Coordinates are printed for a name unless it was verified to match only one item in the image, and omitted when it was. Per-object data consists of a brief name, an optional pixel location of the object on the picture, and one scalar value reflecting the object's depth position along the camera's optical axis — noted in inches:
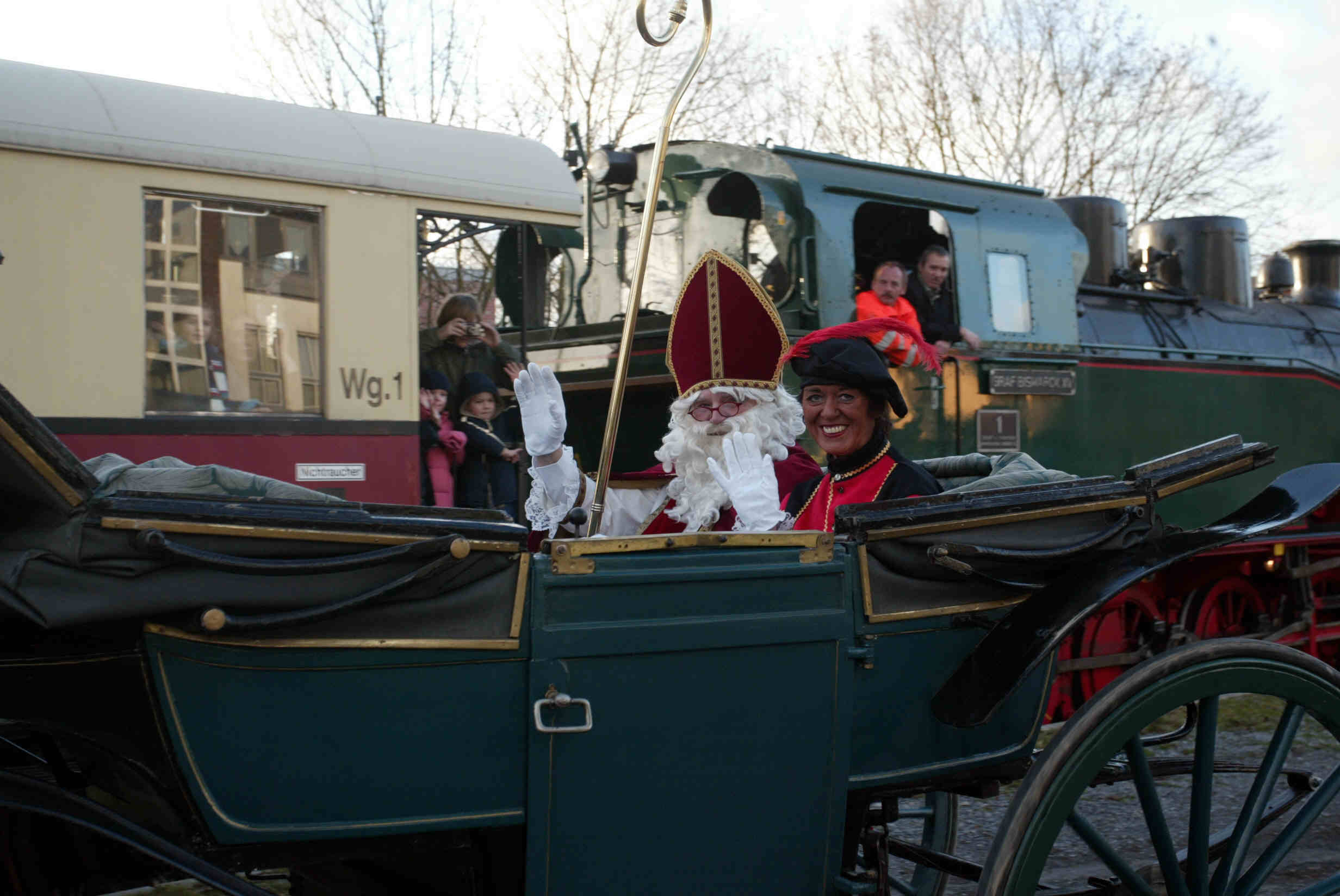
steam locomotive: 234.8
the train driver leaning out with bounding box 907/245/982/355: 242.7
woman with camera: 202.1
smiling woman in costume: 114.2
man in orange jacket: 226.8
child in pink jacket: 202.5
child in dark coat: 204.8
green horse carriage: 67.9
